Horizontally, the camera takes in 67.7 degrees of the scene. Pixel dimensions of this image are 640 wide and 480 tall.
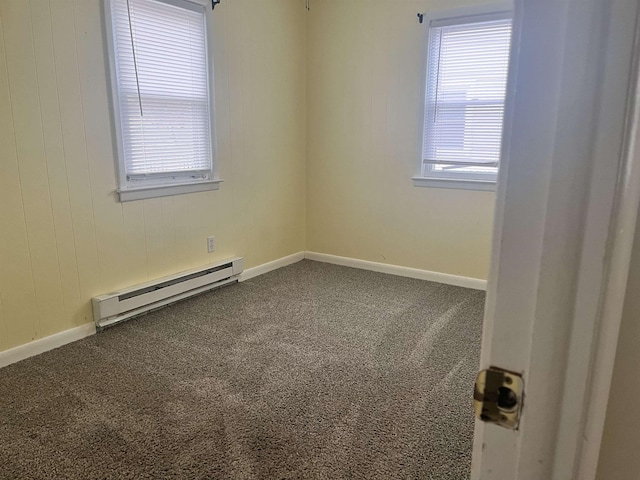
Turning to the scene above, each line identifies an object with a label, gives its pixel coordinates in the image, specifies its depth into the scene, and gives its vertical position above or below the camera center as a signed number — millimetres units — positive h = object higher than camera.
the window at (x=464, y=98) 3531 +338
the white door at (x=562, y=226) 399 -74
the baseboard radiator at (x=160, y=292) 2967 -1028
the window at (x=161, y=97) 2963 +289
